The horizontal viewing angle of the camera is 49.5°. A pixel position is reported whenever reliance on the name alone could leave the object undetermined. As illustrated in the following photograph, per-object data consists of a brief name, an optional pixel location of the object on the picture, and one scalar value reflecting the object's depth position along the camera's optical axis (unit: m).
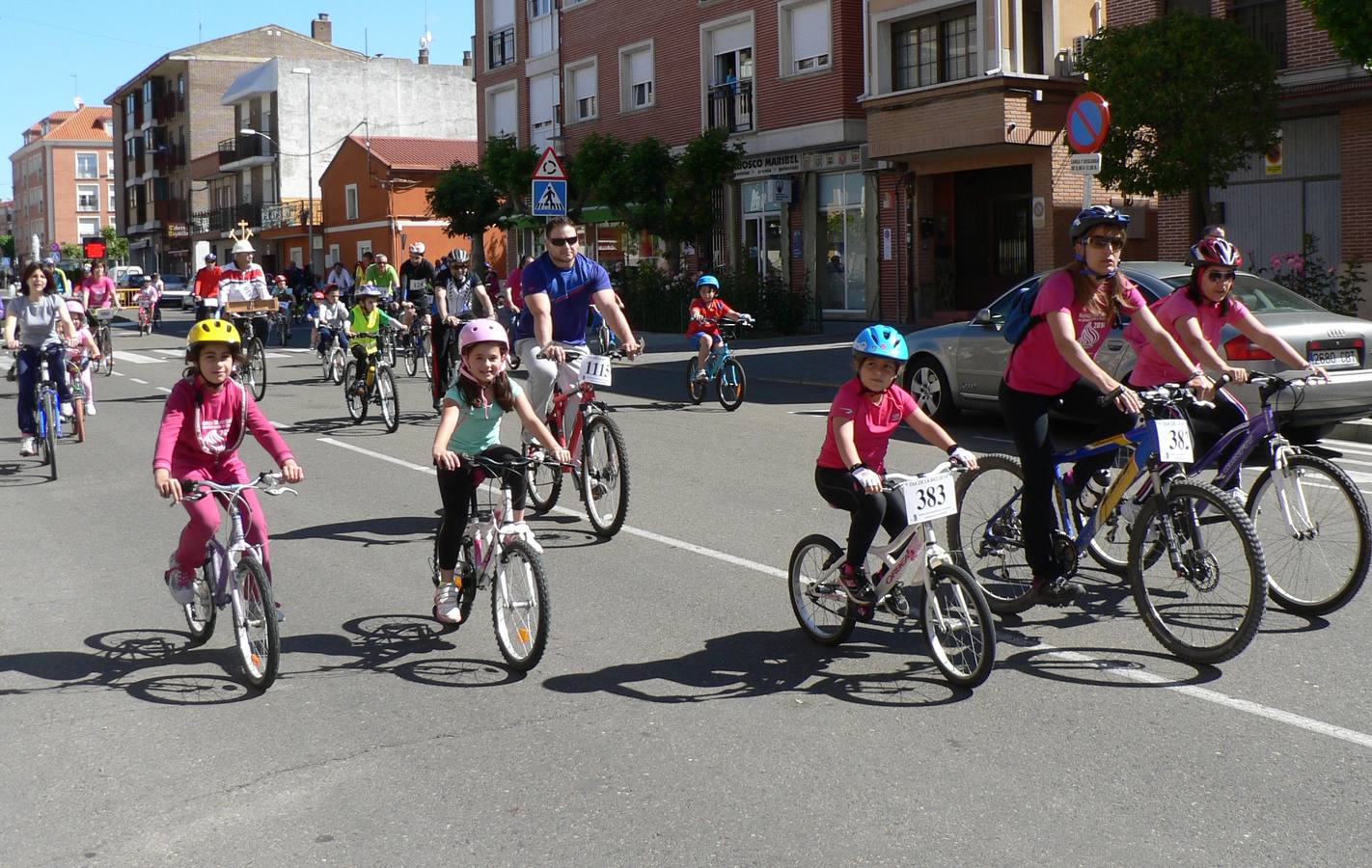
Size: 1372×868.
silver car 11.33
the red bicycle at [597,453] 8.73
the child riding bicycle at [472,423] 6.19
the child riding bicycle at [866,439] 5.59
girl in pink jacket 5.87
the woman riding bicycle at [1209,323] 6.70
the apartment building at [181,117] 81.56
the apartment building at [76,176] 122.12
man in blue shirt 9.02
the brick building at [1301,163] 21.34
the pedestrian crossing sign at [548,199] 19.56
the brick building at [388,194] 57.38
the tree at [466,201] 39.78
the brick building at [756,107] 30.56
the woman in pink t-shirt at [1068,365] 6.18
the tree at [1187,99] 20.17
